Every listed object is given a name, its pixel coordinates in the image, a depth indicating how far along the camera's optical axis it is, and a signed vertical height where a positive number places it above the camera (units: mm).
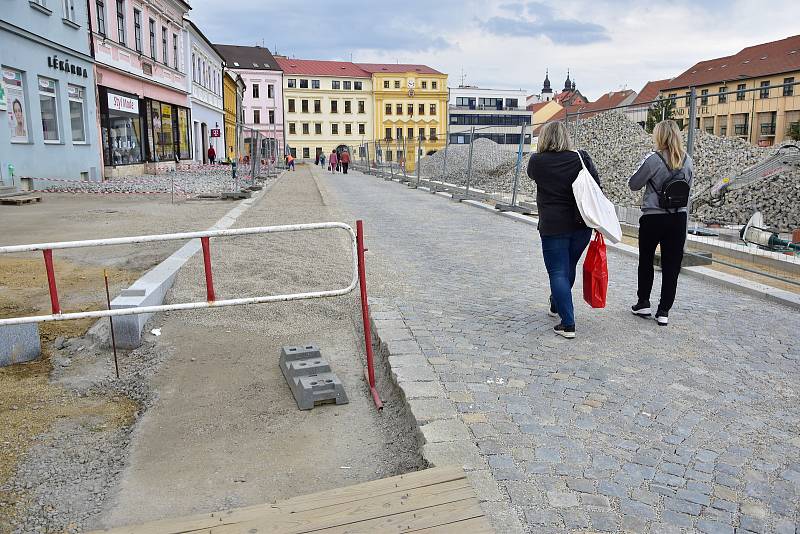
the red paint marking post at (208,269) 4621 -858
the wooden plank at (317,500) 2701 -1525
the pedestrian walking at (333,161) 46406 -892
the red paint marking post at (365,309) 4505 -1108
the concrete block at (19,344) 5070 -1533
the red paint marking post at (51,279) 4234 -853
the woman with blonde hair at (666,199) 5746 -433
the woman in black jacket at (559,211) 5375 -506
